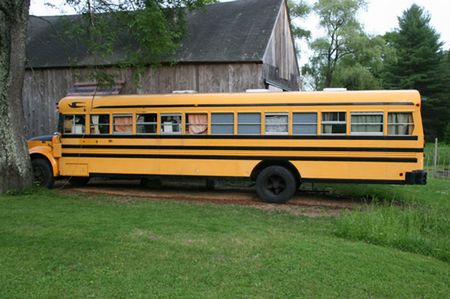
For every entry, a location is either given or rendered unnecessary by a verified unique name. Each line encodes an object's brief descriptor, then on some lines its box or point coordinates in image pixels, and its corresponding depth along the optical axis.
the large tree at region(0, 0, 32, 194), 12.14
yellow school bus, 10.93
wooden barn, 17.75
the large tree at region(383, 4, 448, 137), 43.84
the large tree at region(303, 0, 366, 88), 44.03
